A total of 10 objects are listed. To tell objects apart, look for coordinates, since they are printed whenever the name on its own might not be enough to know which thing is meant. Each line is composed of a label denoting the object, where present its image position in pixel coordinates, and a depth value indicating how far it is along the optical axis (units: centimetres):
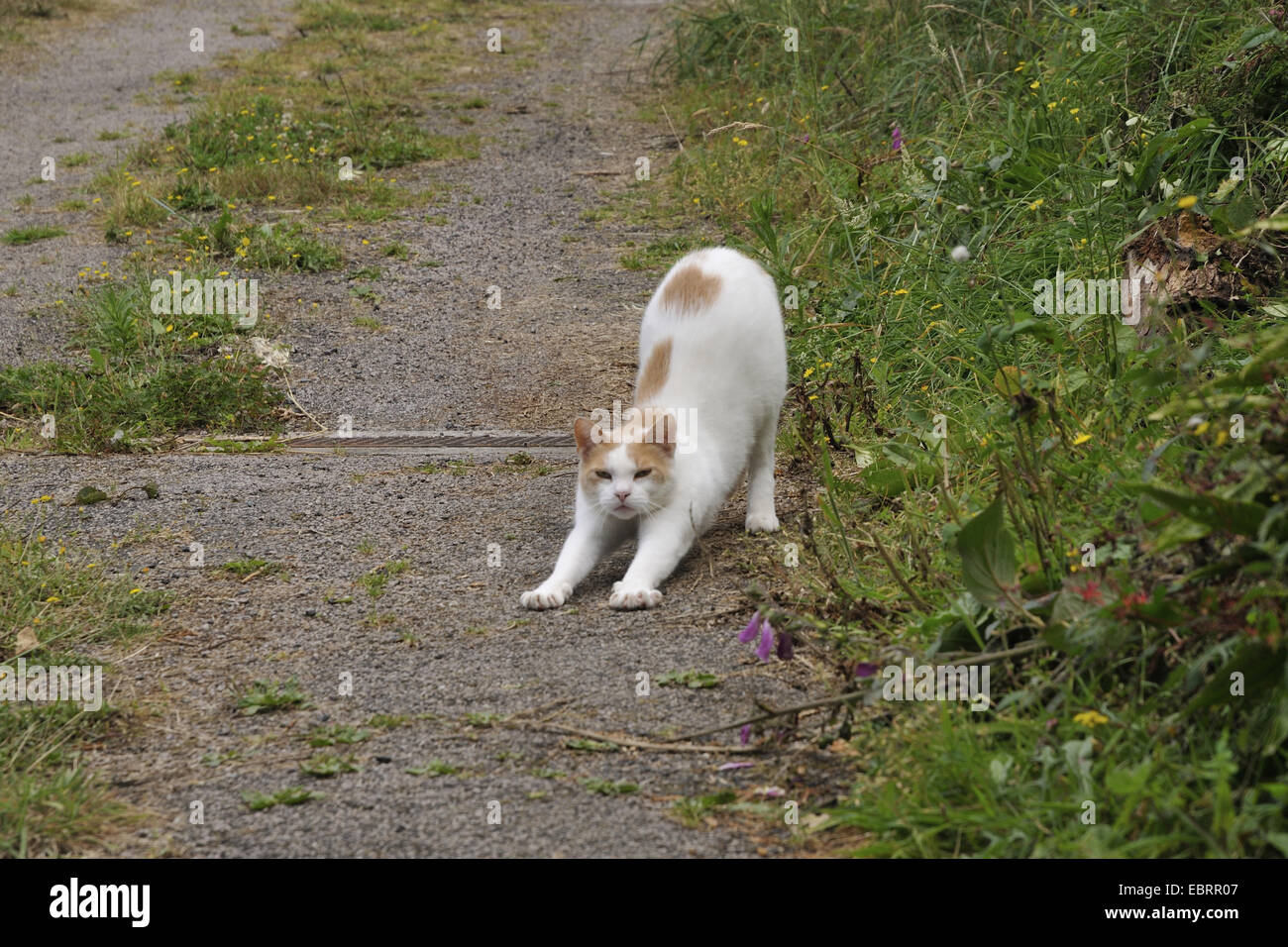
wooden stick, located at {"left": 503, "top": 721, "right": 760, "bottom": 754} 572
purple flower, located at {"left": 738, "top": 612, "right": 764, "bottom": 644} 575
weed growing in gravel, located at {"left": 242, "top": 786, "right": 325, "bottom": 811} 537
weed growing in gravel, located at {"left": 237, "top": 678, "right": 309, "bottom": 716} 630
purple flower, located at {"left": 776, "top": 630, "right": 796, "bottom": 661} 574
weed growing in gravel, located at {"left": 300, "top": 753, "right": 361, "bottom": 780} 563
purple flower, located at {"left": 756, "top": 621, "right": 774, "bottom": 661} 569
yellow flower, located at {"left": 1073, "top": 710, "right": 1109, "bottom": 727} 468
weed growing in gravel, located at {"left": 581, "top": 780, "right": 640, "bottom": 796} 537
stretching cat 777
